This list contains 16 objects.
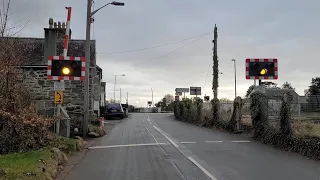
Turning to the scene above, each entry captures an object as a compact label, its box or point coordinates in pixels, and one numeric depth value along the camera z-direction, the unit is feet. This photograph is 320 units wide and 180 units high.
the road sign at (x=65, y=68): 50.39
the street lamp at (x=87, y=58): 60.39
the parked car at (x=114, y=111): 136.69
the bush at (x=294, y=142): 39.68
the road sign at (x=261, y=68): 57.26
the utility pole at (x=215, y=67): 114.04
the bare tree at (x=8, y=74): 37.27
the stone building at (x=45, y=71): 92.94
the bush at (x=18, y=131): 35.42
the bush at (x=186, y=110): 110.25
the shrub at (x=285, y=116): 47.98
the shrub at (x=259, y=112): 55.92
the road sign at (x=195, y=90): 160.18
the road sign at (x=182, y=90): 187.79
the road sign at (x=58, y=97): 49.85
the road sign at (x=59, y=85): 50.26
